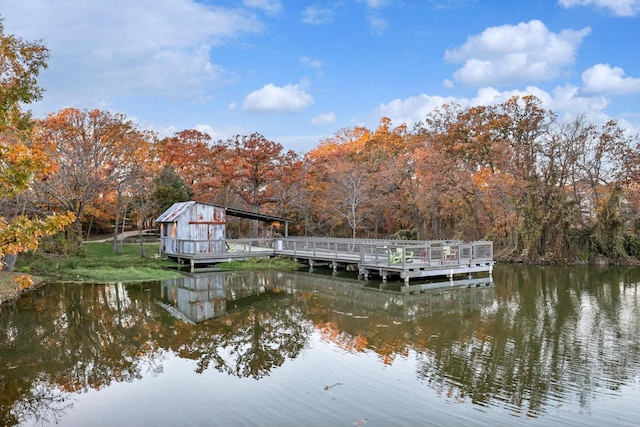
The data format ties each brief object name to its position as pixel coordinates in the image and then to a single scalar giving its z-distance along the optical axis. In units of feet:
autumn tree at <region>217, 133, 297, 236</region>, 117.91
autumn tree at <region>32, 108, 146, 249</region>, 98.84
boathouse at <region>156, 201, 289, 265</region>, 97.09
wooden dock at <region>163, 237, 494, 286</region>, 73.05
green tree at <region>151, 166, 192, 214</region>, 134.21
